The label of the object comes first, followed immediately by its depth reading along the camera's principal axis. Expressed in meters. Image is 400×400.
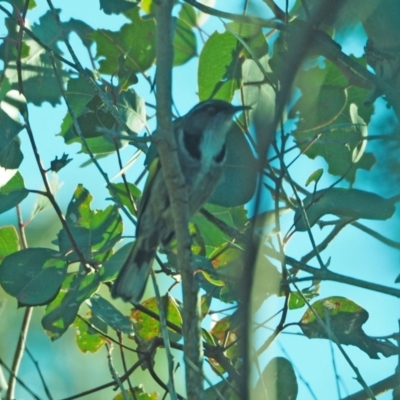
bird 7.88
